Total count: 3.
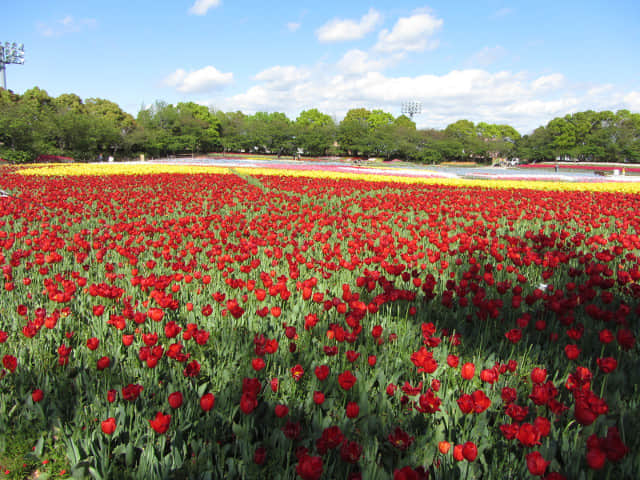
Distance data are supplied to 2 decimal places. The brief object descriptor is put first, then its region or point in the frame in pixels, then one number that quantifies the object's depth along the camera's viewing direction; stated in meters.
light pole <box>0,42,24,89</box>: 63.31
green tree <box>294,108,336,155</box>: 65.38
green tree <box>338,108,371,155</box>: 68.25
